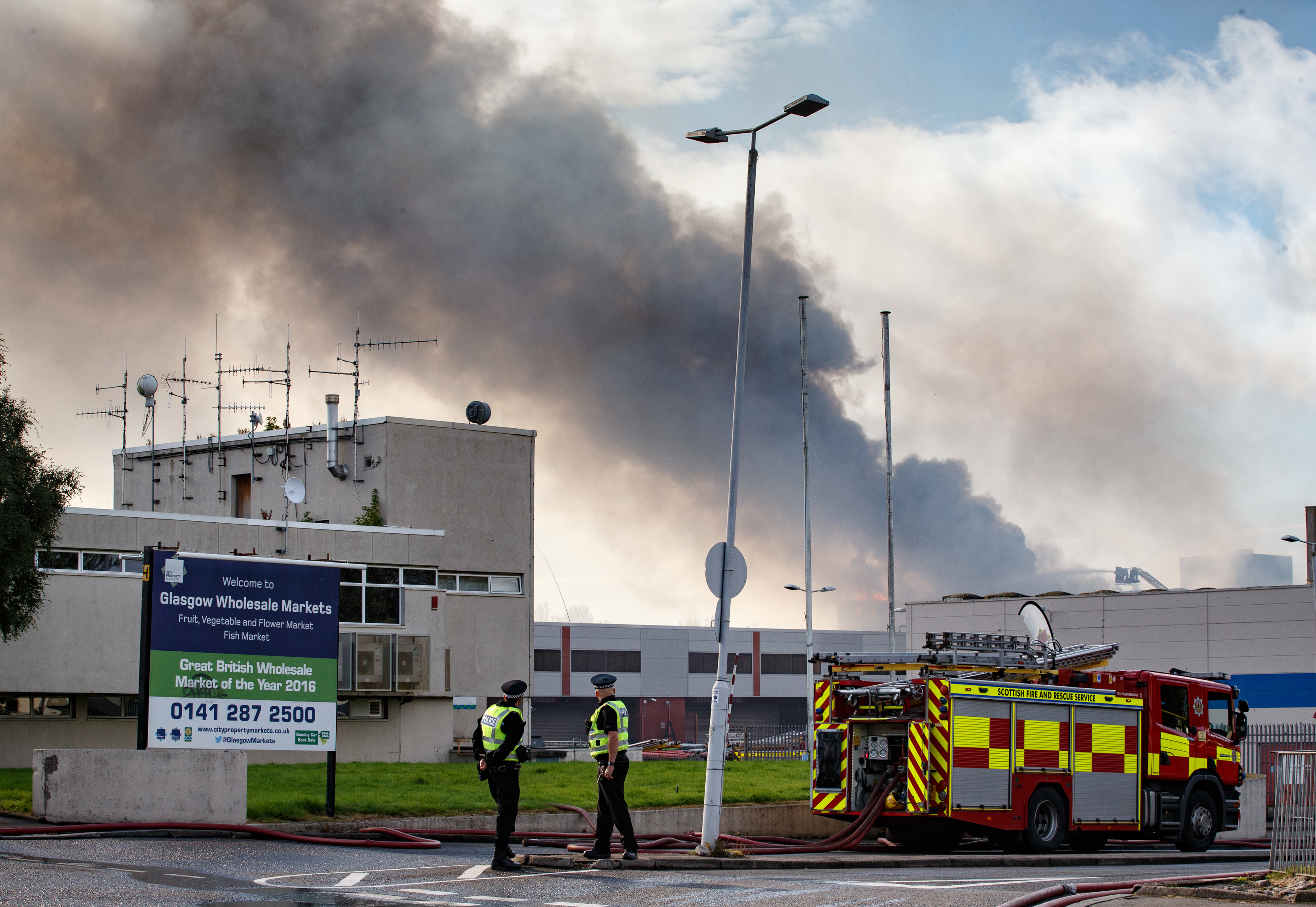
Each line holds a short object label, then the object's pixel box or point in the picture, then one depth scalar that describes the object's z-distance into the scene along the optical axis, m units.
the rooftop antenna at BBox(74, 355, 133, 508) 50.34
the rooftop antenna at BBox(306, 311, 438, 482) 43.84
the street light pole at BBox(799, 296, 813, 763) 44.38
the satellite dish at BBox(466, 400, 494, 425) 49.09
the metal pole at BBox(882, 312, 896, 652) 40.03
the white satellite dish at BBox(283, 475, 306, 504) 39.84
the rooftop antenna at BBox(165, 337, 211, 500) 48.47
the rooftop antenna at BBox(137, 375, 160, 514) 48.59
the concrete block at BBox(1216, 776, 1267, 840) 24.50
